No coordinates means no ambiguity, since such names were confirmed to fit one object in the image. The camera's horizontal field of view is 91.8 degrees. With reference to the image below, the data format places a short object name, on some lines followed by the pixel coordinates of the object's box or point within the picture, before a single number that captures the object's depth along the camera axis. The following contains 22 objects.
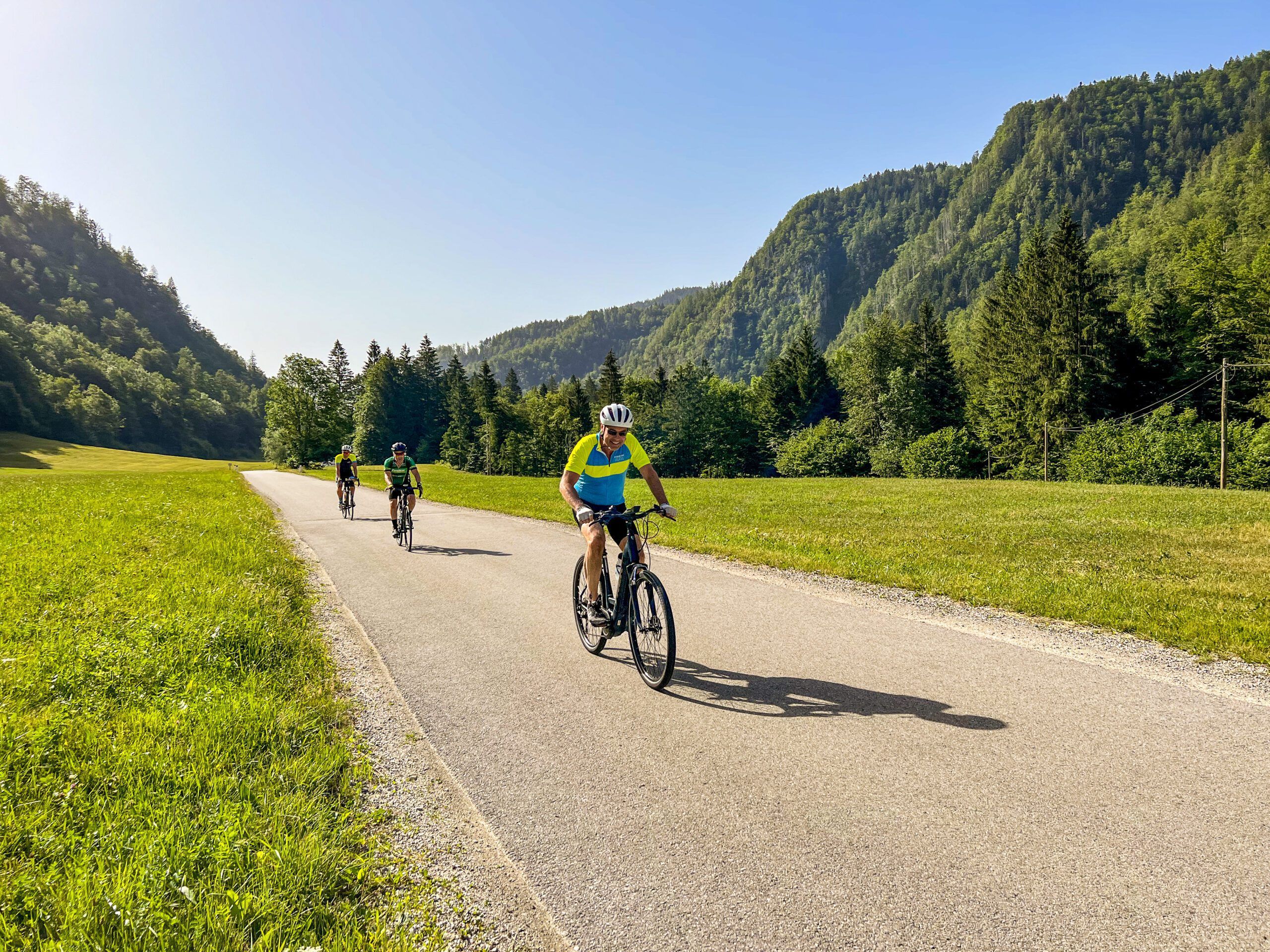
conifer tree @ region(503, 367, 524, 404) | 105.19
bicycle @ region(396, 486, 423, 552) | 14.11
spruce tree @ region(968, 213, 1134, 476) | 47.69
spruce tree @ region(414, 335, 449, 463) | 107.01
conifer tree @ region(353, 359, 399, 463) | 100.62
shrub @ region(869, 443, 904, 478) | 56.22
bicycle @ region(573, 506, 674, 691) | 5.47
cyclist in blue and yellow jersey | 6.20
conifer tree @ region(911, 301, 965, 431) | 62.62
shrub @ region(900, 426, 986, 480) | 52.50
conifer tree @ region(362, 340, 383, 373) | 121.29
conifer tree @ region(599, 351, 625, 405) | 80.25
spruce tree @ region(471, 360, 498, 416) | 94.12
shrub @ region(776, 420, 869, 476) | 61.53
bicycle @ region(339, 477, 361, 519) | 20.48
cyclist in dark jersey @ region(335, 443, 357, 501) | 20.44
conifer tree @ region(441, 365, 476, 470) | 94.50
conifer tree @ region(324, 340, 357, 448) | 85.06
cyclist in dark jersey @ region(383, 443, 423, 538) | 14.46
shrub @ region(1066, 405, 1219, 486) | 36.53
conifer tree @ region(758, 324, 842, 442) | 74.94
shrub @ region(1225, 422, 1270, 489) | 36.47
